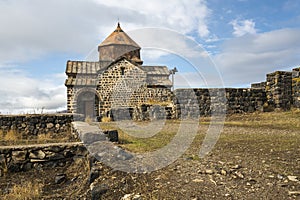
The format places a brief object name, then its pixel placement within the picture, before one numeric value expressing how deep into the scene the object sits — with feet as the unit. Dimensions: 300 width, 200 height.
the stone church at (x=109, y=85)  66.64
